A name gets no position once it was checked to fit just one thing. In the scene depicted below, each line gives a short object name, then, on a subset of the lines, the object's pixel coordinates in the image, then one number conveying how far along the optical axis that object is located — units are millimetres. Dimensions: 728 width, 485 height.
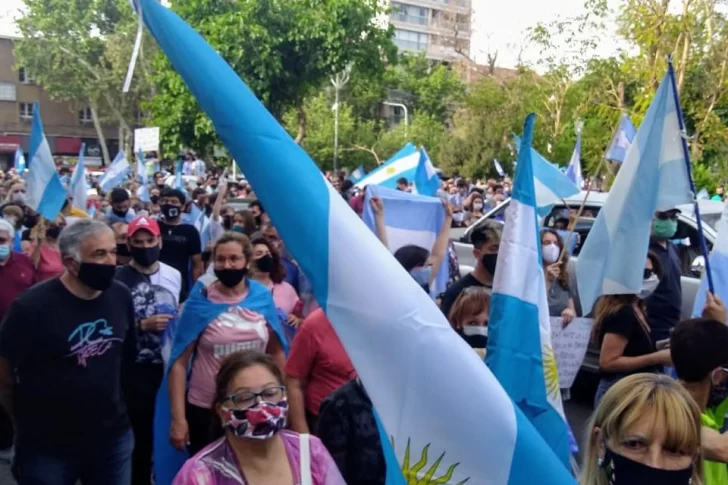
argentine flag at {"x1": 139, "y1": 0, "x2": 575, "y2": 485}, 2156
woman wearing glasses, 2713
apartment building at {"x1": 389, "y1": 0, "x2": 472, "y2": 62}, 80250
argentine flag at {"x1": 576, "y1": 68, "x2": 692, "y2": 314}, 4277
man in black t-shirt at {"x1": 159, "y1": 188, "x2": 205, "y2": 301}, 7461
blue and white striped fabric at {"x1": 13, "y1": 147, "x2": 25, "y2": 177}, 20484
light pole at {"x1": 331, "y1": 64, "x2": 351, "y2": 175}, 37731
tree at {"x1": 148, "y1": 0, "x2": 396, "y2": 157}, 21203
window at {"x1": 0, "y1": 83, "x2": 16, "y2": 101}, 63875
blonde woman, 2412
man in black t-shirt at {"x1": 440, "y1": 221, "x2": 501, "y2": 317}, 5137
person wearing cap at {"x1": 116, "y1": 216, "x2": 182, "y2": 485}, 4961
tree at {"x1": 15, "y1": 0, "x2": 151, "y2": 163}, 47562
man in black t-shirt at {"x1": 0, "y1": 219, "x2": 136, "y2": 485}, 3791
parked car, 7828
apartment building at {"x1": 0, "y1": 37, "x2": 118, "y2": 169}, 63125
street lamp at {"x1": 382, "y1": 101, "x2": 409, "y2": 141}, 48050
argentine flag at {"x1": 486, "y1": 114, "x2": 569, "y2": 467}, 3166
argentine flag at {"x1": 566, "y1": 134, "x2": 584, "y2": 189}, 12289
